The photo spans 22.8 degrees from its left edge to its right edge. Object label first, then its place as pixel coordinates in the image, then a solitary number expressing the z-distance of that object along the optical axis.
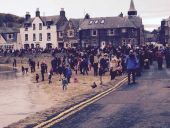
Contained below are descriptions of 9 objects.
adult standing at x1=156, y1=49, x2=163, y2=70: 33.02
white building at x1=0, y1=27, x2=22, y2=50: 92.14
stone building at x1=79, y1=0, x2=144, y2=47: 82.06
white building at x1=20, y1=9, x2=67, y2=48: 86.62
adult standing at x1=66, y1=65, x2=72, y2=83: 30.80
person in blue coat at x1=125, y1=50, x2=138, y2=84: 21.81
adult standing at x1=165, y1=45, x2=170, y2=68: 34.41
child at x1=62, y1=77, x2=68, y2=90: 29.05
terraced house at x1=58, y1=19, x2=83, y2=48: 85.81
